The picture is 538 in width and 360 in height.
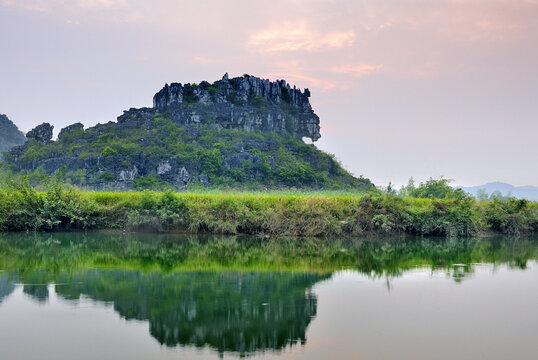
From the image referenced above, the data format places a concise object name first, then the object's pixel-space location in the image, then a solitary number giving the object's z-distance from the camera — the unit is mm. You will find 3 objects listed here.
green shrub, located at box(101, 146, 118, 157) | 68125
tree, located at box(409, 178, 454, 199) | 33406
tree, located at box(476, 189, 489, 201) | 54894
